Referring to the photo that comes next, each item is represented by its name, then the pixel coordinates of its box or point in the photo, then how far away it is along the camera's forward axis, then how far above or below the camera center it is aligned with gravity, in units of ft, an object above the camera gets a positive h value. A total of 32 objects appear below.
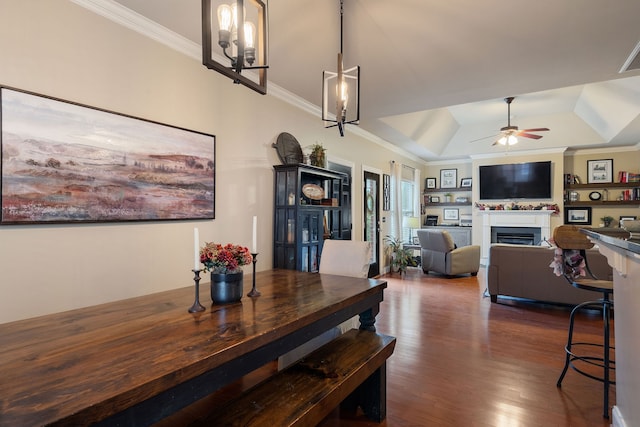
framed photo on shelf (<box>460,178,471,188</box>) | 29.11 +3.04
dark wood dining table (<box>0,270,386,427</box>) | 2.74 -1.48
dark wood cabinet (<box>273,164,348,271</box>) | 11.78 -0.06
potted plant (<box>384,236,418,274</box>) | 22.11 -2.63
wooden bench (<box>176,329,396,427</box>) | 4.41 -2.64
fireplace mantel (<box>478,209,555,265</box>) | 24.38 -0.25
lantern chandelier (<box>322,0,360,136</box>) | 7.00 +2.67
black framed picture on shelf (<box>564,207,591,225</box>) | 24.54 +0.07
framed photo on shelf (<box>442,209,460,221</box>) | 29.61 +0.24
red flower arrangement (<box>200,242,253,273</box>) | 5.38 -0.68
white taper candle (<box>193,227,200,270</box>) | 5.04 -0.57
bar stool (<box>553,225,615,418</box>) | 7.40 -1.02
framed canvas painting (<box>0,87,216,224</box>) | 6.22 +1.12
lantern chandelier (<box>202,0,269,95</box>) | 4.51 +2.63
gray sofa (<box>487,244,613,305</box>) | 13.17 -2.50
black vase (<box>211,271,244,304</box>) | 5.46 -1.18
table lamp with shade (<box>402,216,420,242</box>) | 24.59 -0.47
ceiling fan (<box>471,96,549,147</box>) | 19.22 +4.93
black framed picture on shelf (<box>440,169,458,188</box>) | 29.86 +3.53
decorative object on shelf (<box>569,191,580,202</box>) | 24.81 +1.57
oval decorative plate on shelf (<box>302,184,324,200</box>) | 12.42 +0.96
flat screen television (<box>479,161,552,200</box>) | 24.80 +2.79
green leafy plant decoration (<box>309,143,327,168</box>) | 13.26 +2.42
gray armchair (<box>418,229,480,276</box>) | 20.68 -2.49
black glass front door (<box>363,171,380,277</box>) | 20.24 +0.10
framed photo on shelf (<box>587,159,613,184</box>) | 24.03 +3.38
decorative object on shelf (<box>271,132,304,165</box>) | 12.53 +2.60
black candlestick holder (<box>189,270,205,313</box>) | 4.95 -1.37
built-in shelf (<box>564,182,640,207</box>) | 23.11 +2.07
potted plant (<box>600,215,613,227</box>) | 23.49 -0.22
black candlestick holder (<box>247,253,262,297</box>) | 6.00 -1.40
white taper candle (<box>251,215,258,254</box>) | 6.11 -0.41
